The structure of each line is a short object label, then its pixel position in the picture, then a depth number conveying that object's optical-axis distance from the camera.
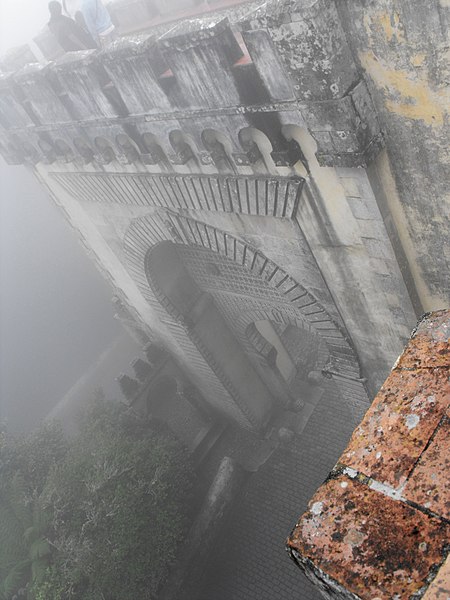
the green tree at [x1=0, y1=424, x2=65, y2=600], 7.89
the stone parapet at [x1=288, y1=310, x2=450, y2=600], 1.25
